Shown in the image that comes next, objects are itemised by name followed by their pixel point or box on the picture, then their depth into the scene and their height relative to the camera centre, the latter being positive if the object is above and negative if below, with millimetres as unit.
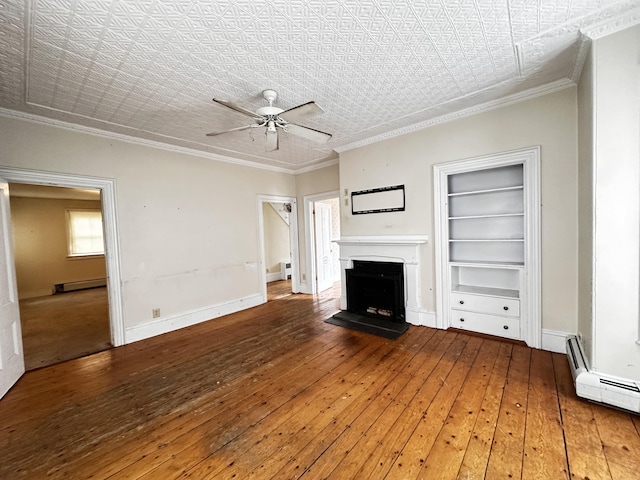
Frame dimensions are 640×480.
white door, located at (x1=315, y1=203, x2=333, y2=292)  5789 -367
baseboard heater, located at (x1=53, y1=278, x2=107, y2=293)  6809 -1233
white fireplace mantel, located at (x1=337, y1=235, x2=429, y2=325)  3637 -404
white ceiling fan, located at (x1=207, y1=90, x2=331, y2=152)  2201 +1023
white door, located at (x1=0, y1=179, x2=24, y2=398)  2396 -683
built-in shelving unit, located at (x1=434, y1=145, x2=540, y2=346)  2893 -258
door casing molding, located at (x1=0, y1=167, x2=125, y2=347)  3350 -200
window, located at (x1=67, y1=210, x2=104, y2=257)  7094 +196
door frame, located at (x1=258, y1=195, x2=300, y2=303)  5051 -234
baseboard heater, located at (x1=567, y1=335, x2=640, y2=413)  1812 -1214
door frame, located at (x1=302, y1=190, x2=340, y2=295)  5645 -188
